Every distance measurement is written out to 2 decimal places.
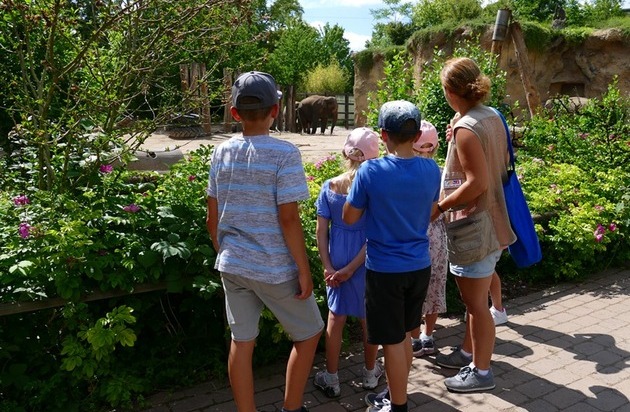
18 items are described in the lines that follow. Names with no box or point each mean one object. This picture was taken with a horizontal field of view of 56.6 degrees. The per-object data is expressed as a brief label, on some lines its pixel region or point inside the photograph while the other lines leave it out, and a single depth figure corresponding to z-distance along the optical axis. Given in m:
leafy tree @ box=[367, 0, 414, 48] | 31.59
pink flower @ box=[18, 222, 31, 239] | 2.82
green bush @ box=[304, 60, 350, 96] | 33.34
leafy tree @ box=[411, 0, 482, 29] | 31.56
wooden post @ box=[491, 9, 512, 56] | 8.74
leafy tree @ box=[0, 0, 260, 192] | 3.34
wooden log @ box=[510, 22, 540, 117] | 10.23
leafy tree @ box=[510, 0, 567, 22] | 28.77
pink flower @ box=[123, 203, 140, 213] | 3.13
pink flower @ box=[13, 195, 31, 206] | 3.14
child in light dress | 3.58
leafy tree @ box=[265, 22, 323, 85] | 32.58
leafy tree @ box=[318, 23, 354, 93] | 46.73
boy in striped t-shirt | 2.38
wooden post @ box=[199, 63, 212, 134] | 3.82
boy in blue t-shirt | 2.54
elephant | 25.12
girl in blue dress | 2.89
